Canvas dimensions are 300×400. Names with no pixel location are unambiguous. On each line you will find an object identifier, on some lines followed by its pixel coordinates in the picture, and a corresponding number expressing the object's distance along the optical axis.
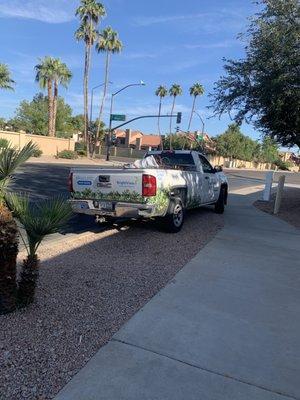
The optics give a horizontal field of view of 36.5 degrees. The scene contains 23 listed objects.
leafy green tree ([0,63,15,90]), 52.00
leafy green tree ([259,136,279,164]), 107.00
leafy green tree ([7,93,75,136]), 78.73
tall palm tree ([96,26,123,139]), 56.78
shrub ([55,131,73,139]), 69.43
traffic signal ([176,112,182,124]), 50.30
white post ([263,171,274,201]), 19.08
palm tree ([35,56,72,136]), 59.38
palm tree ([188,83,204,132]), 92.94
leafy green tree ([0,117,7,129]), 73.06
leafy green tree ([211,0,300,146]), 11.97
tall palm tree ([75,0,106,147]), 53.16
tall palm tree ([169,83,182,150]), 96.44
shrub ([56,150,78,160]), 51.81
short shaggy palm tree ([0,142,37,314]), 4.18
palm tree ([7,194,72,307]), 4.40
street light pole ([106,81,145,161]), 50.59
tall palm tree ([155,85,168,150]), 98.12
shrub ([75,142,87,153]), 65.88
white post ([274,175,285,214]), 14.69
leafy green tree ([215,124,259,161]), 88.38
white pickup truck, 8.40
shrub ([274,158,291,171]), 121.00
